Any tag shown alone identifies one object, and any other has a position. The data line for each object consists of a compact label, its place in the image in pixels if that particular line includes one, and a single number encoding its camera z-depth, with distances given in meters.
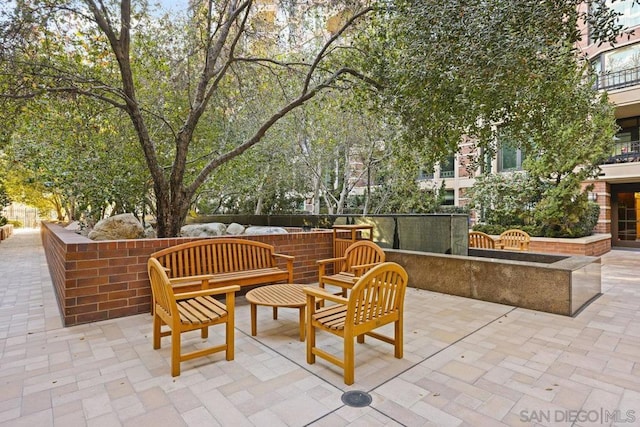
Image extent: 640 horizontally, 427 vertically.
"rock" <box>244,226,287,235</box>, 8.64
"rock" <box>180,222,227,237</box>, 10.45
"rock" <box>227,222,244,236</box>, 11.74
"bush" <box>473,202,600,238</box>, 10.91
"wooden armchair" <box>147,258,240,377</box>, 2.87
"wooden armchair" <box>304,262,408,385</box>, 2.75
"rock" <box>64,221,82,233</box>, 12.27
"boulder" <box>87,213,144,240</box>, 7.03
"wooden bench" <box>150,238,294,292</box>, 4.49
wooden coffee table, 3.52
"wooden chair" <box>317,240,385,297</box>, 4.56
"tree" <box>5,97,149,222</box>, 6.96
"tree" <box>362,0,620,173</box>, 4.08
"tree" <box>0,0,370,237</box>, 5.33
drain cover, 2.45
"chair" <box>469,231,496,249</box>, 7.45
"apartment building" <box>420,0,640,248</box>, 12.68
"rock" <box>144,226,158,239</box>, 9.43
